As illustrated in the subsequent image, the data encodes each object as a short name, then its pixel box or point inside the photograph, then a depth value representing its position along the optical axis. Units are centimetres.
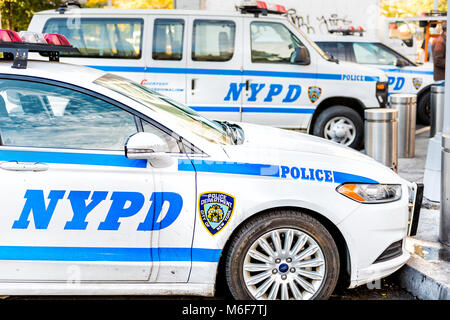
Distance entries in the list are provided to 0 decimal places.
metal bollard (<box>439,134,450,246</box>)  492
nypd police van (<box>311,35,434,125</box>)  1162
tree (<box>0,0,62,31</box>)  1029
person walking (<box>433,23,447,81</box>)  996
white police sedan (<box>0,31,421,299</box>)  365
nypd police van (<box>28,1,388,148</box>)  870
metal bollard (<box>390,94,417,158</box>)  909
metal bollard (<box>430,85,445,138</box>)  961
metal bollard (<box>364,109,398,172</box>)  764
